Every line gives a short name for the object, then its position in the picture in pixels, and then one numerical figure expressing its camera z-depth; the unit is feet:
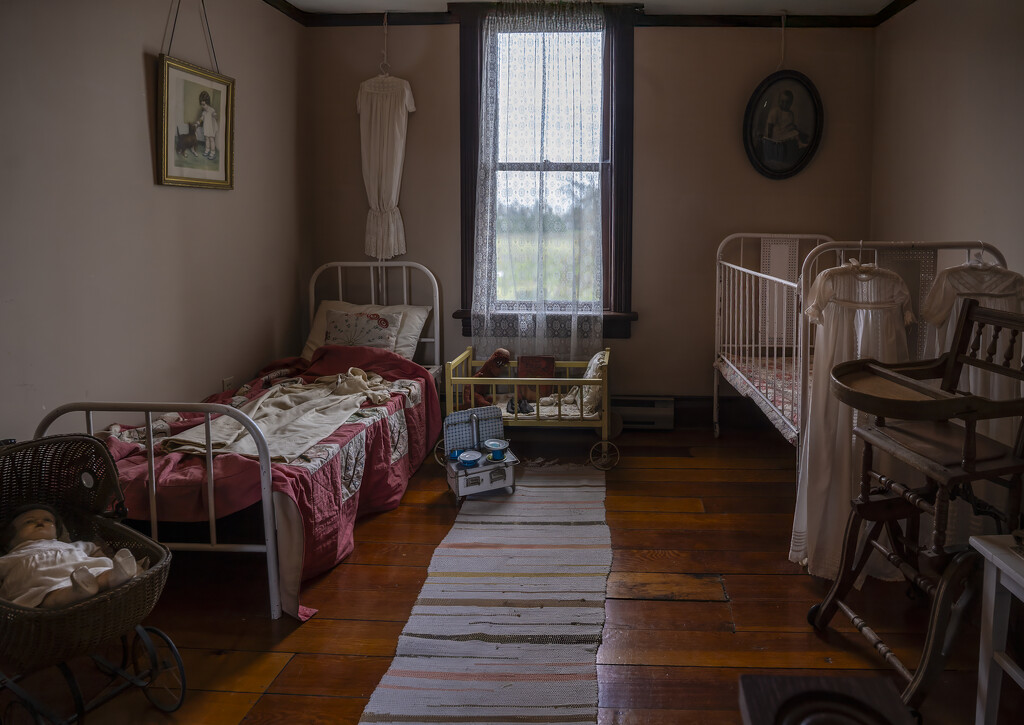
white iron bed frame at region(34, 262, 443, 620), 7.69
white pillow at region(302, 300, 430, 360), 14.24
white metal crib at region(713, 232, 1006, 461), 8.76
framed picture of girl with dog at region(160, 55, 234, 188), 10.45
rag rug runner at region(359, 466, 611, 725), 6.64
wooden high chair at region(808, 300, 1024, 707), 6.16
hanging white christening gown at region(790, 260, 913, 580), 8.12
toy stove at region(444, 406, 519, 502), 11.17
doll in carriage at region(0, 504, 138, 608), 5.93
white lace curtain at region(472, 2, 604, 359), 14.14
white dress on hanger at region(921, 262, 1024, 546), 7.86
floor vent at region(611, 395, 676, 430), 14.94
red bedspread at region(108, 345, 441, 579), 8.13
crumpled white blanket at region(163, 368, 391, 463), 8.93
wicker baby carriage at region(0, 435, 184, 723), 5.72
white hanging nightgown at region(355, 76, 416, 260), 14.62
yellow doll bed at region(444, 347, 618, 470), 12.56
